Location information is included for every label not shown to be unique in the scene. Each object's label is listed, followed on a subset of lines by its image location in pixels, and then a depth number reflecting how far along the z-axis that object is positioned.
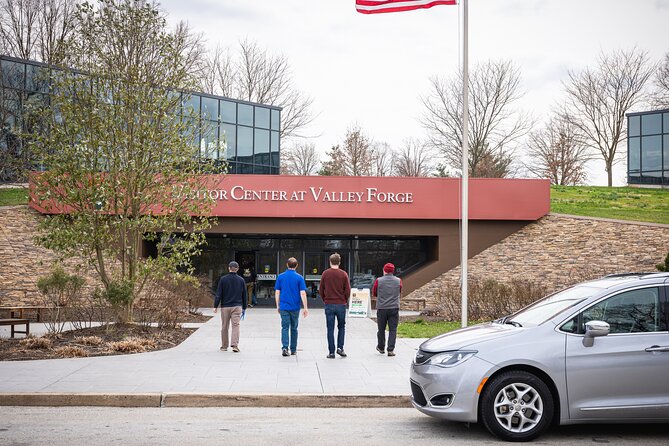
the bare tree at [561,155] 60.78
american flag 15.16
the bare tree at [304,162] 68.19
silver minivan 6.79
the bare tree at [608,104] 57.44
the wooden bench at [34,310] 19.33
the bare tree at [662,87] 54.91
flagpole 14.65
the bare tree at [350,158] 63.59
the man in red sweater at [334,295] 12.49
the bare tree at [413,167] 67.94
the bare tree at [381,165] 69.56
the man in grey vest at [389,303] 12.88
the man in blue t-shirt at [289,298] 12.52
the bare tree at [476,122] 52.22
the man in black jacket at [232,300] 13.14
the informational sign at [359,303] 23.75
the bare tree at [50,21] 45.16
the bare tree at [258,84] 59.91
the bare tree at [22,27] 45.00
